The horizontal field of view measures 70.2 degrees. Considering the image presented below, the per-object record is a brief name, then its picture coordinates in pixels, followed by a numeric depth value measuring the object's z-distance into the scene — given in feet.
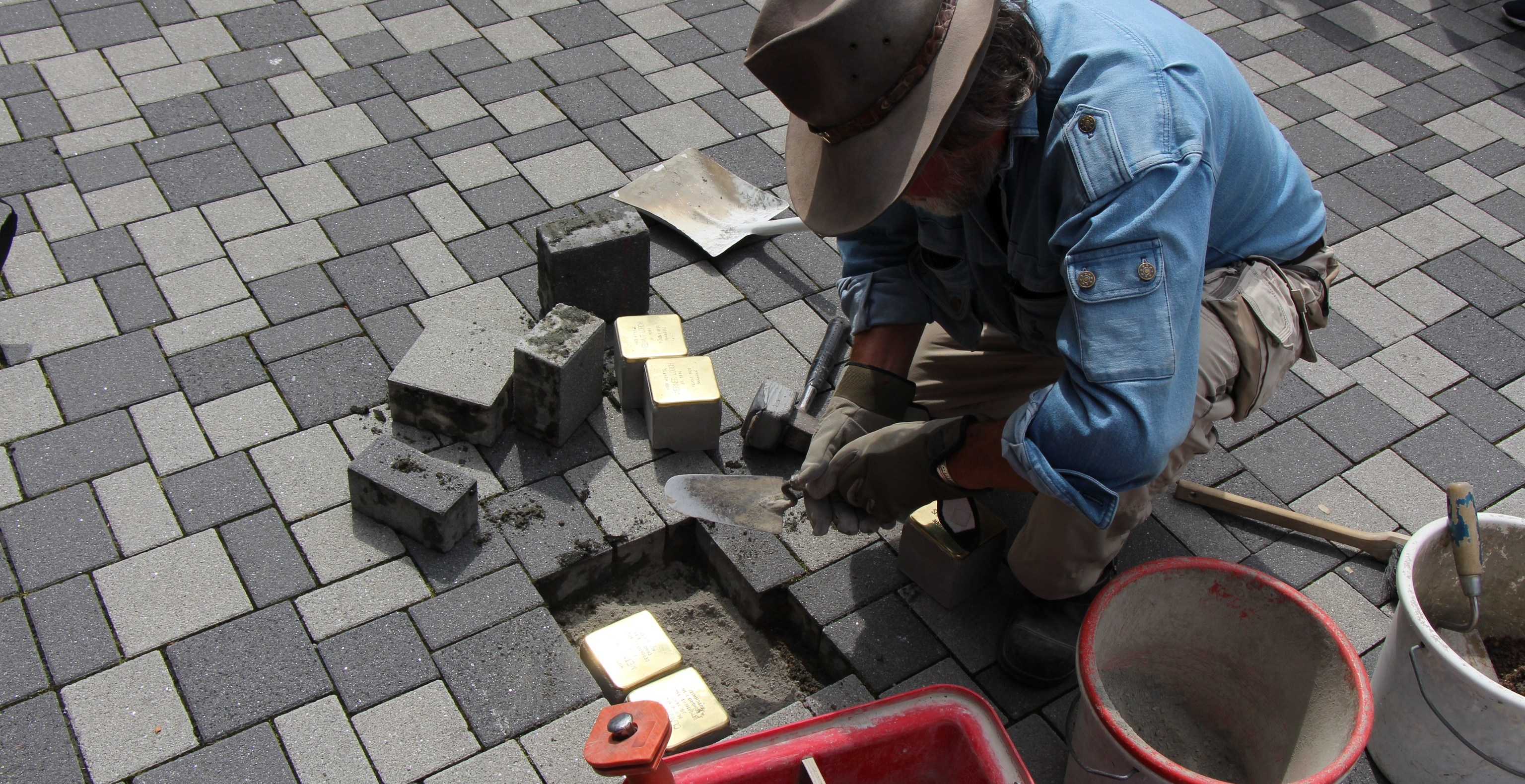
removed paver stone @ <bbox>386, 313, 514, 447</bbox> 10.49
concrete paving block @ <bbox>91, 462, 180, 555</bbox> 9.73
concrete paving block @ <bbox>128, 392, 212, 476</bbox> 10.42
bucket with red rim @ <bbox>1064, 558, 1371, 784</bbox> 7.47
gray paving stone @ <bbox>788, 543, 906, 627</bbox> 9.72
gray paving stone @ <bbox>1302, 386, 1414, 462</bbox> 11.84
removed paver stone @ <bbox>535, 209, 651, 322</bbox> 11.33
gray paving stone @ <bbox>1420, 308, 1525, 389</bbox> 12.85
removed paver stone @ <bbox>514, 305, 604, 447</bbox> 10.29
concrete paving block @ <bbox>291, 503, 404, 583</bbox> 9.65
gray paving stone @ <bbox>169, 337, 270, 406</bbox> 11.09
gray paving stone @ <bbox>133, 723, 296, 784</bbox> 8.19
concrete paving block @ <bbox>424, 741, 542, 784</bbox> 8.32
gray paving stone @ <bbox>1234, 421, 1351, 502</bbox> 11.35
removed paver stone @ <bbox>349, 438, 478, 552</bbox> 9.47
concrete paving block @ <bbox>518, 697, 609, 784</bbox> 8.35
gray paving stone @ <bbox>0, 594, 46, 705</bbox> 8.59
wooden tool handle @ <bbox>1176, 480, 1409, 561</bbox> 10.29
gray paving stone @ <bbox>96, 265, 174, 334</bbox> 11.76
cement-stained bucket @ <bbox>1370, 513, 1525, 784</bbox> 7.79
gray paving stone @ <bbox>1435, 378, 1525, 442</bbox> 12.14
